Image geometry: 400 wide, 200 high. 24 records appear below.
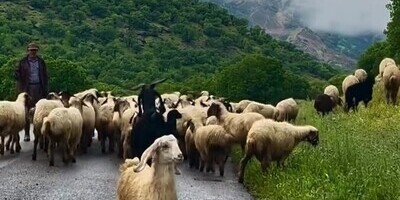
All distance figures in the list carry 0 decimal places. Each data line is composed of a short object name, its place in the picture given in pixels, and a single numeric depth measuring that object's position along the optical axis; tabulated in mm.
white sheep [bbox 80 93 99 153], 18891
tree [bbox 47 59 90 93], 41000
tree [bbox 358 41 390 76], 49294
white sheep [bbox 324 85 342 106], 29791
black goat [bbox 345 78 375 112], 26433
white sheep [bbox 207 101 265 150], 16359
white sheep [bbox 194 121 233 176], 15750
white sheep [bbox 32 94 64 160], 17438
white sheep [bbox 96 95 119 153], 19438
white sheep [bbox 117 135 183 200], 8828
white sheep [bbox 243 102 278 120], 21678
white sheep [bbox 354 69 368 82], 30447
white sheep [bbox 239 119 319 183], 14344
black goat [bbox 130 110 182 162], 12836
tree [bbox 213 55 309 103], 43031
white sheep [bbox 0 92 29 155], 17328
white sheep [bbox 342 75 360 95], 29144
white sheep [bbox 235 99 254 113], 22394
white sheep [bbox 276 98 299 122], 23833
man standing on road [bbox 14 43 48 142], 19422
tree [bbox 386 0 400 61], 34156
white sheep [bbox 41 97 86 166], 16094
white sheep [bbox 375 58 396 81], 27656
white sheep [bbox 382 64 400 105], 25078
